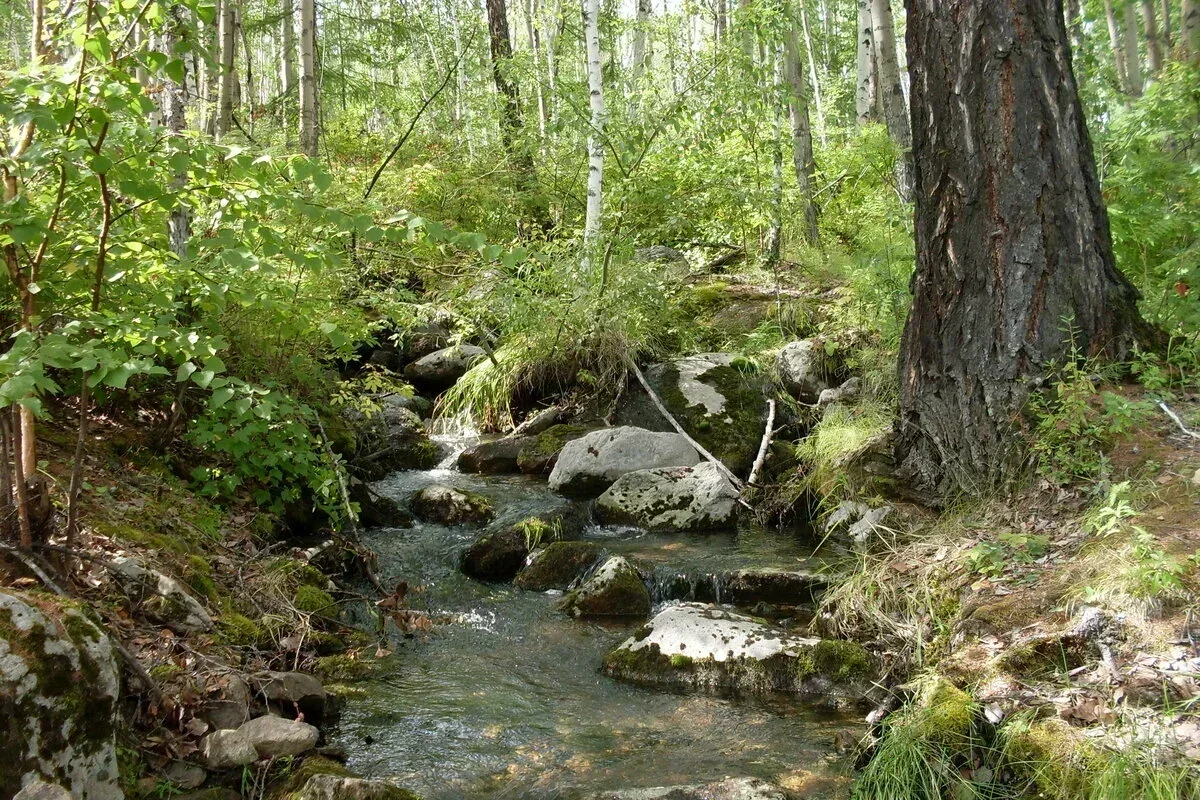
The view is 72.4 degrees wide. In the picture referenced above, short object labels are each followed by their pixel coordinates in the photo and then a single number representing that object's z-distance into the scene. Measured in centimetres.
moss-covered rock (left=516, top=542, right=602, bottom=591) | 578
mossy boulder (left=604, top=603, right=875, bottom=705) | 413
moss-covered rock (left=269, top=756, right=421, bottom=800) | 281
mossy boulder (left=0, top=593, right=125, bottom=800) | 236
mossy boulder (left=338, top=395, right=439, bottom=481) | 716
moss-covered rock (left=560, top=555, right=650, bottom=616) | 529
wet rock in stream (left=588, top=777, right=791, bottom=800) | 313
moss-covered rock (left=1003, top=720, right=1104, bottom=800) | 262
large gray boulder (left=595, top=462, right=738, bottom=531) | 677
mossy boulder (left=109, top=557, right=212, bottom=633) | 354
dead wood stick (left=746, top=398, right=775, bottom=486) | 738
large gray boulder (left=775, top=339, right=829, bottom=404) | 812
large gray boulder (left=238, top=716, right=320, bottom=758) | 310
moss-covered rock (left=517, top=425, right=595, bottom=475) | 819
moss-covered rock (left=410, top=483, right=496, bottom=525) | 683
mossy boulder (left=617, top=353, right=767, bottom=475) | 795
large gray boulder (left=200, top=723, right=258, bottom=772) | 293
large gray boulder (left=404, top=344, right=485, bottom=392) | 1050
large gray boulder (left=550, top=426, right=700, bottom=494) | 754
